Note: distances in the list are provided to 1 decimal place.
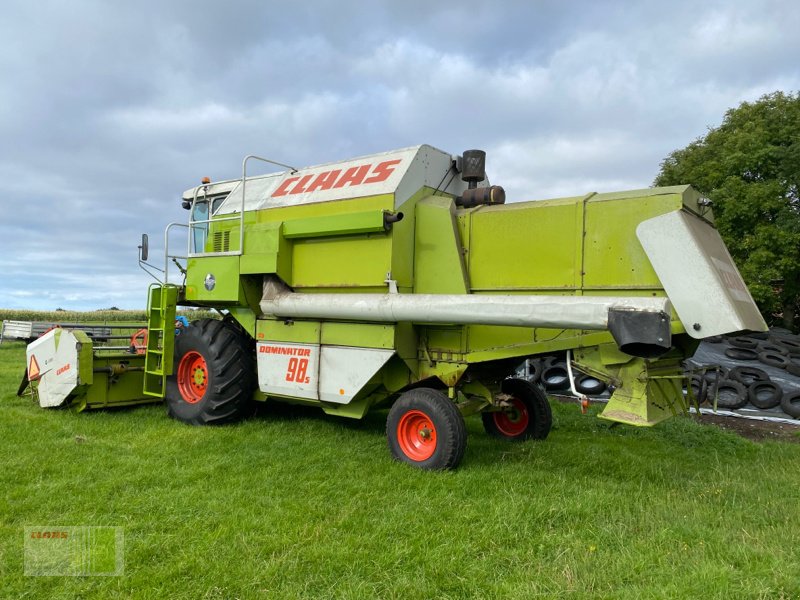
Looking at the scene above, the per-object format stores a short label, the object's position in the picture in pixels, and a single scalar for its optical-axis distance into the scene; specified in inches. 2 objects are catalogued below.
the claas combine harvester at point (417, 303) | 188.4
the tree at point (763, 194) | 662.5
